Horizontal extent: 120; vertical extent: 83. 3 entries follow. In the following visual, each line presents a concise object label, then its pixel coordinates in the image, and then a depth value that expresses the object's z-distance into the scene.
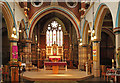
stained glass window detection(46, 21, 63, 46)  23.40
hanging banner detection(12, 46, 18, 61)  10.88
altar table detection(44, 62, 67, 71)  11.72
